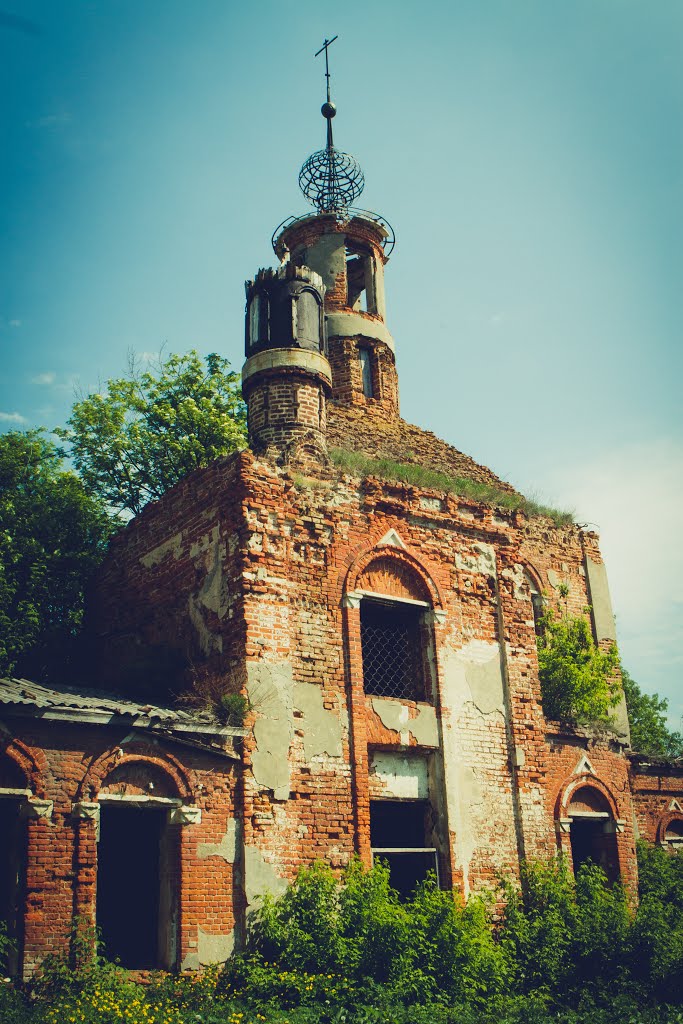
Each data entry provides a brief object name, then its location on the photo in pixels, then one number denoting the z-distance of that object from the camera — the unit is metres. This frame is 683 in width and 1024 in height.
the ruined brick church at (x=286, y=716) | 10.33
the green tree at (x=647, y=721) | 27.14
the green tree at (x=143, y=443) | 22.42
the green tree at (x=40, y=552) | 16.05
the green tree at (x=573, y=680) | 17.88
